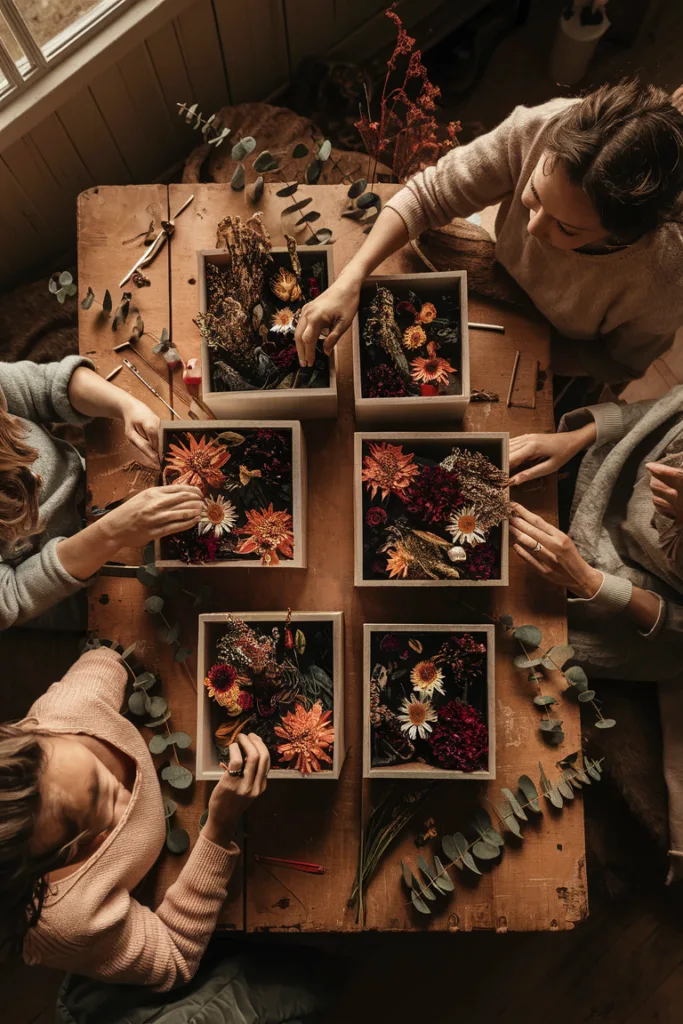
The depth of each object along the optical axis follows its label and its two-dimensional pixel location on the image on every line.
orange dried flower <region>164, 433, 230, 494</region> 1.64
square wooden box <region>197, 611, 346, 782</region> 1.59
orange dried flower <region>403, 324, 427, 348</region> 1.67
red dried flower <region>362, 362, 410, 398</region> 1.64
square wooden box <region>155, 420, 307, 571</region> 1.60
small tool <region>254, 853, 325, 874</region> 1.67
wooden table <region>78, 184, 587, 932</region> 1.66
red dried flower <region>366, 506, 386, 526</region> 1.61
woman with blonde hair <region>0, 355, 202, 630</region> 1.60
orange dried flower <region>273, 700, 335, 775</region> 1.58
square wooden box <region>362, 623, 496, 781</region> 1.58
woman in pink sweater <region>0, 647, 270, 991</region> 1.40
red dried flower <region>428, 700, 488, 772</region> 1.57
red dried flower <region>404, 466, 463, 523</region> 1.60
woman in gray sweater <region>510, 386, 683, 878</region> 1.71
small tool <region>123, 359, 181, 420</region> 1.86
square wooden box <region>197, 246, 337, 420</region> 1.62
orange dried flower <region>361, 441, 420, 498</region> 1.62
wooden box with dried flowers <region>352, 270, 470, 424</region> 1.63
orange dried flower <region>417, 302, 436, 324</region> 1.68
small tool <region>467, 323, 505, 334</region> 1.84
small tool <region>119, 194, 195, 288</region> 1.87
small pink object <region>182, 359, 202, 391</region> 1.82
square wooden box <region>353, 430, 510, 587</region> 1.58
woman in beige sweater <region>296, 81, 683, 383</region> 1.36
